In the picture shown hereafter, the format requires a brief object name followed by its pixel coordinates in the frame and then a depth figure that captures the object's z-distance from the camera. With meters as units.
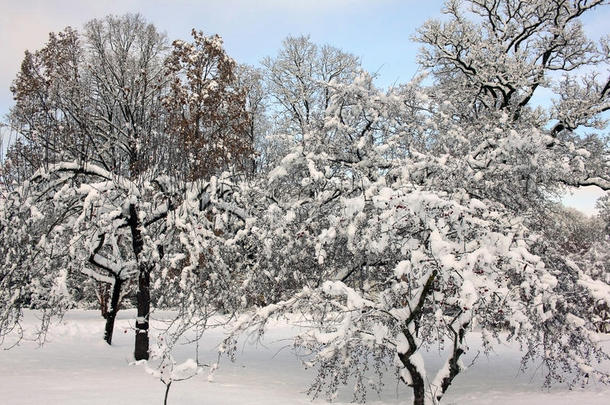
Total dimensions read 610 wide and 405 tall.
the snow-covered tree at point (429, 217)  5.10
